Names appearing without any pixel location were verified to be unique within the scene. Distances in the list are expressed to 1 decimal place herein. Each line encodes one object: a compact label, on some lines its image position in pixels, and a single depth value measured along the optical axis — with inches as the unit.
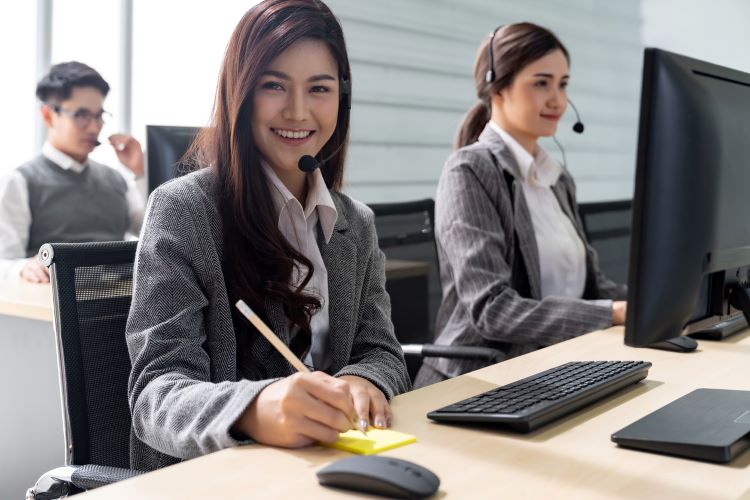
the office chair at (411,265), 88.4
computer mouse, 33.8
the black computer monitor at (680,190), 39.1
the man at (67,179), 132.8
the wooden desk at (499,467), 35.4
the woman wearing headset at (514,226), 79.9
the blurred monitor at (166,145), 84.4
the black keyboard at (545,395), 43.8
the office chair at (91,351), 50.7
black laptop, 39.8
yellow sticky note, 40.3
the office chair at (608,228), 119.6
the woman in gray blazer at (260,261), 45.4
